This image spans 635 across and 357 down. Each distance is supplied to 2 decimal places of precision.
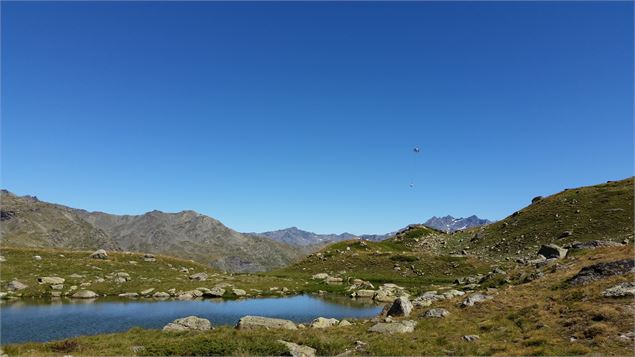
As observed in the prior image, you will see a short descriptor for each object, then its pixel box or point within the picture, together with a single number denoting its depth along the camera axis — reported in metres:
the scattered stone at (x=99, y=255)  89.31
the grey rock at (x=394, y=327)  30.55
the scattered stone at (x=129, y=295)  64.38
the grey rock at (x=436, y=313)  35.09
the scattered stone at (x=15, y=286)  60.22
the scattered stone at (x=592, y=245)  54.55
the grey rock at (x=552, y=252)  57.94
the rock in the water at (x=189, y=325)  34.09
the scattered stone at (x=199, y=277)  81.55
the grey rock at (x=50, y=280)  64.75
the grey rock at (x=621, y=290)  28.80
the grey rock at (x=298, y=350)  24.89
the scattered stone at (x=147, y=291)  65.93
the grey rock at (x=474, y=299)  38.00
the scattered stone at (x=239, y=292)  69.69
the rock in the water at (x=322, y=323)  36.47
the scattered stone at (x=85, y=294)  61.06
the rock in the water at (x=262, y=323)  33.25
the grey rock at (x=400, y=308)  37.47
